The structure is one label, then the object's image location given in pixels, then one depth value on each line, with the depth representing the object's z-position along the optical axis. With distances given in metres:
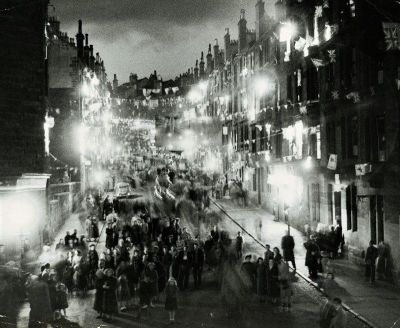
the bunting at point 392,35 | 15.92
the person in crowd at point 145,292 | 14.41
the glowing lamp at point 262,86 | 40.53
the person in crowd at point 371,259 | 18.20
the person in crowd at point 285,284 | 14.89
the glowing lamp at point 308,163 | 29.58
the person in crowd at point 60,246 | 19.30
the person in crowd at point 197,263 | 17.88
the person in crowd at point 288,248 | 20.38
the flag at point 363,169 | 20.71
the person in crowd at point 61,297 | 14.10
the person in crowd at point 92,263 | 17.92
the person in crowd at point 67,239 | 20.76
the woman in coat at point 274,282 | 15.13
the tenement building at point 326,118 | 20.14
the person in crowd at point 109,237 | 24.28
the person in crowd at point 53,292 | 13.98
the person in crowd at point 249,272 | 16.30
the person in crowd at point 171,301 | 13.72
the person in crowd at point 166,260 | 17.72
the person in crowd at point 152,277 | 14.84
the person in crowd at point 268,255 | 16.27
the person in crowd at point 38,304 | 12.90
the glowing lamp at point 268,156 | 39.34
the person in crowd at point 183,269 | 17.45
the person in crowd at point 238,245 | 22.12
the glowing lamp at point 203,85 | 72.50
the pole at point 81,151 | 48.94
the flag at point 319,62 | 26.70
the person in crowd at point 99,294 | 14.28
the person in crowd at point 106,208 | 36.62
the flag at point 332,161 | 24.83
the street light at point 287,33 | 33.46
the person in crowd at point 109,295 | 14.06
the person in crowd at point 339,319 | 10.21
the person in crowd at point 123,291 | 15.18
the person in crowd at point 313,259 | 19.28
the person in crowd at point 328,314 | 10.52
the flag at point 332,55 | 25.47
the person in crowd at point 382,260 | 18.61
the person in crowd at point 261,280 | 15.60
